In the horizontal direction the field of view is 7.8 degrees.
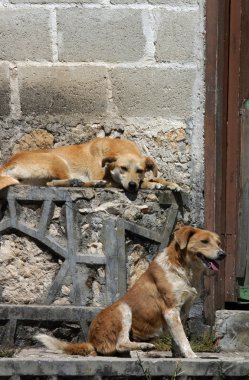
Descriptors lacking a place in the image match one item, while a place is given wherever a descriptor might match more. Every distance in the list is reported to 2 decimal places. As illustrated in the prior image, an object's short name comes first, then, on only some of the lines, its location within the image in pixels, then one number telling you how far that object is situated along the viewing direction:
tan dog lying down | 15.83
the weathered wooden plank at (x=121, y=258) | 15.14
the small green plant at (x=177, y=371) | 12.59
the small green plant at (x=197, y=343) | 14.79
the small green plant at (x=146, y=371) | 12.54
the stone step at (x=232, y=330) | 15.51
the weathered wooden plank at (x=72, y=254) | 15.12
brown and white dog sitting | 13.59
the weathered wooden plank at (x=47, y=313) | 14.79
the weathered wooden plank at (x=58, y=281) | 15.17
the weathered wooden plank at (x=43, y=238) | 15.20
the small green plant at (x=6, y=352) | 13.55
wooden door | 16.09
